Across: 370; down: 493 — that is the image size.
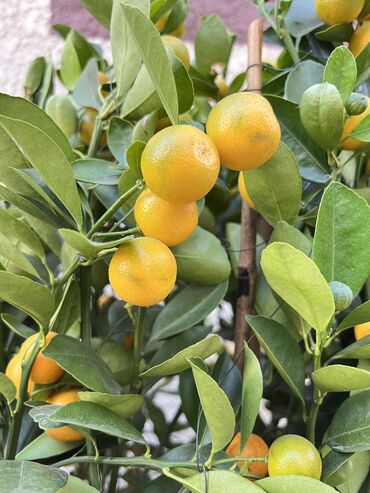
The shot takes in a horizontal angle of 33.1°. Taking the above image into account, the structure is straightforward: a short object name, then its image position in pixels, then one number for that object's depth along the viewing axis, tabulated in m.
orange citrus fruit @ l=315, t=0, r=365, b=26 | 0.55
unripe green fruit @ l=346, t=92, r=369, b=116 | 0.48
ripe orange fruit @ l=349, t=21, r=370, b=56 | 0.57
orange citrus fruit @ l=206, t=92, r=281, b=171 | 0.41
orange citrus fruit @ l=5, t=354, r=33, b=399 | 0.47
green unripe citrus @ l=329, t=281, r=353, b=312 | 0.42
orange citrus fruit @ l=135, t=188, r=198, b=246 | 0.42
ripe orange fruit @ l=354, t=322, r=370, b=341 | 0.49
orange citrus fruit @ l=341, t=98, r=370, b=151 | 0.51
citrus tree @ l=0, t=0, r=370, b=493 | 0.40
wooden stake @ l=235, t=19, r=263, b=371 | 0.56
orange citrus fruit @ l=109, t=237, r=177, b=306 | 0.41
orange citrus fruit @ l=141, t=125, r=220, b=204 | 0.38
